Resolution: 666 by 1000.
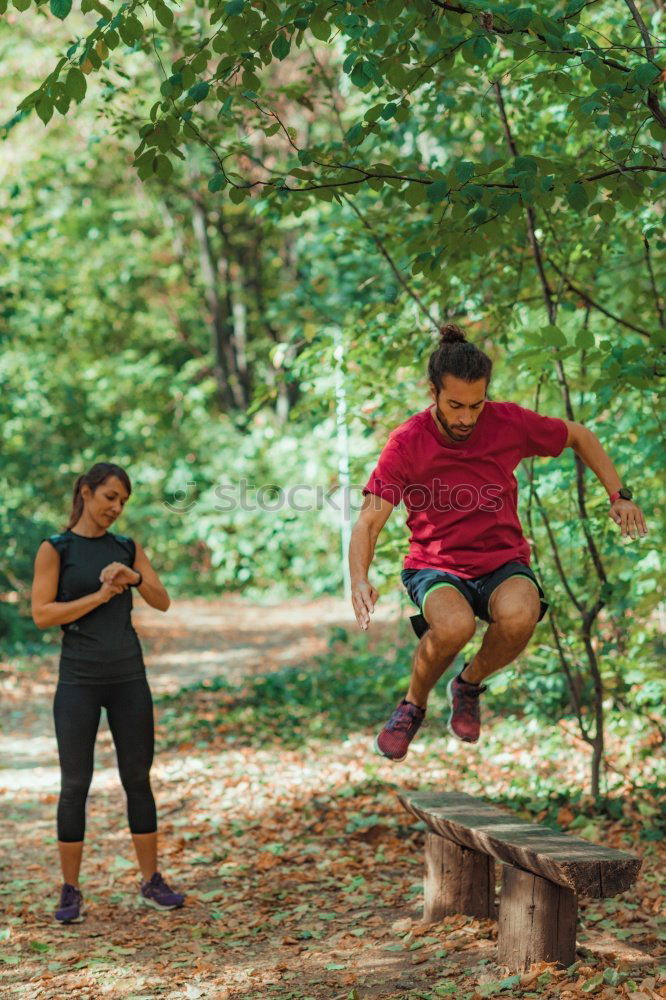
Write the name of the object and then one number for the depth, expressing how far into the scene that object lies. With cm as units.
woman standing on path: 502
